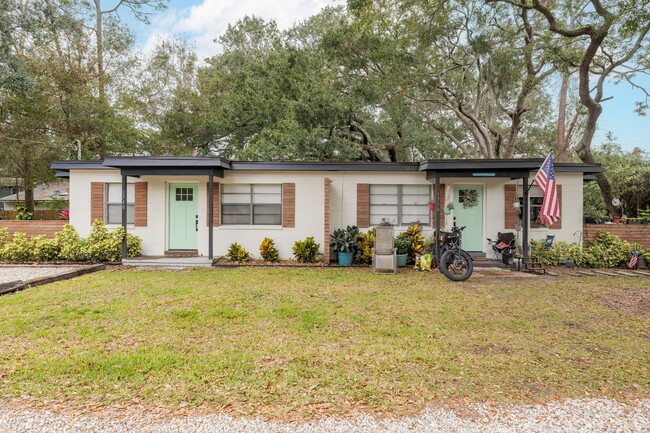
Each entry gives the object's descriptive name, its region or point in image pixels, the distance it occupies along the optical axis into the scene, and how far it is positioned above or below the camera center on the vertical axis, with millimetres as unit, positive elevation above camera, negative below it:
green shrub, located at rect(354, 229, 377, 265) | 9124 -763
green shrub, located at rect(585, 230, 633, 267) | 9094 -892
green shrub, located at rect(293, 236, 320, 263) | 9281 -837
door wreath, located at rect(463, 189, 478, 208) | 9766 +578
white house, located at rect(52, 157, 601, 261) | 9586 +481
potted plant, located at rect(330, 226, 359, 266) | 9117 -639
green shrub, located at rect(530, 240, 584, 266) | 9164 -900
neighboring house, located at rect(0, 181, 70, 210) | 23516 +1535
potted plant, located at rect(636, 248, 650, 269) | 9031 -1061
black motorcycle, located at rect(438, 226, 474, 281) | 7375 -987
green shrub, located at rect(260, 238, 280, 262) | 9398 -875
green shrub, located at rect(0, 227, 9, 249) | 9336 -473
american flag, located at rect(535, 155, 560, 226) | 7832 +558
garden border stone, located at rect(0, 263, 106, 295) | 5956 -1190
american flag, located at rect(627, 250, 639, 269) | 8922 -1047
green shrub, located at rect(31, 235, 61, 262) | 8984 -795
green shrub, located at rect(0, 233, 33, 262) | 8961 -842
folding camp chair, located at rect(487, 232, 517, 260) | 9148 -656
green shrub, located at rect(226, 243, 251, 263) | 9305 -949
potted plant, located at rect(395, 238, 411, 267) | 8984 -810
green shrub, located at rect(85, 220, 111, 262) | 8977 -689
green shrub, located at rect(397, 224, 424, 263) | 9020 -524
